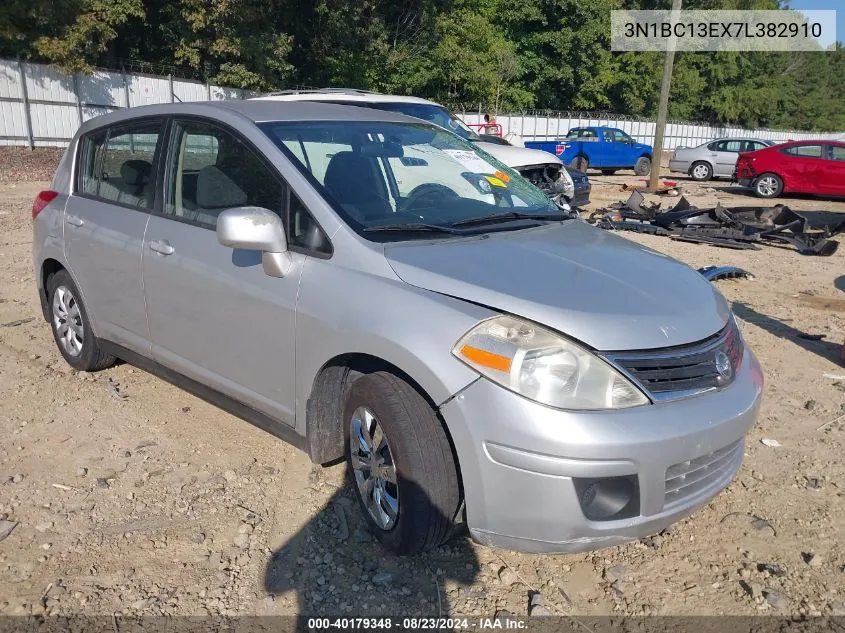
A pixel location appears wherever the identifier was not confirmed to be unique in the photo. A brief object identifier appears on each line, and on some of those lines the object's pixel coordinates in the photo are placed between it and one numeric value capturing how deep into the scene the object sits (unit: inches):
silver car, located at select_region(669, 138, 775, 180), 922.1
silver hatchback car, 96.3
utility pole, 713.6
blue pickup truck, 995.9
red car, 673.6
